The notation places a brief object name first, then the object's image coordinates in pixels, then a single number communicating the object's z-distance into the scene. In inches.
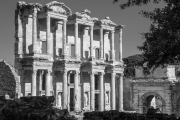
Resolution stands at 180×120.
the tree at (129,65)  2003.0
